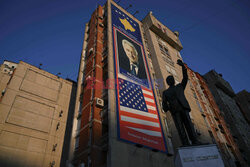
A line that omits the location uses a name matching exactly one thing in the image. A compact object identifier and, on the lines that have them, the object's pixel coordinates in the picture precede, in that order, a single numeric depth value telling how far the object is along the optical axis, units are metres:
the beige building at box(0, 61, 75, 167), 23.75
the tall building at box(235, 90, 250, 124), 66.75
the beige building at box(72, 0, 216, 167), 19.96
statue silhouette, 8.91
